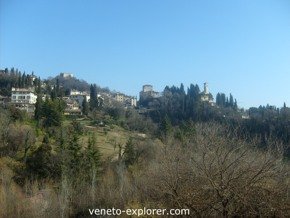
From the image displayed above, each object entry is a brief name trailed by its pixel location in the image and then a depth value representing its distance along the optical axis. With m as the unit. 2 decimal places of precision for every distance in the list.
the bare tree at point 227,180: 12.28
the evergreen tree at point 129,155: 36.80
